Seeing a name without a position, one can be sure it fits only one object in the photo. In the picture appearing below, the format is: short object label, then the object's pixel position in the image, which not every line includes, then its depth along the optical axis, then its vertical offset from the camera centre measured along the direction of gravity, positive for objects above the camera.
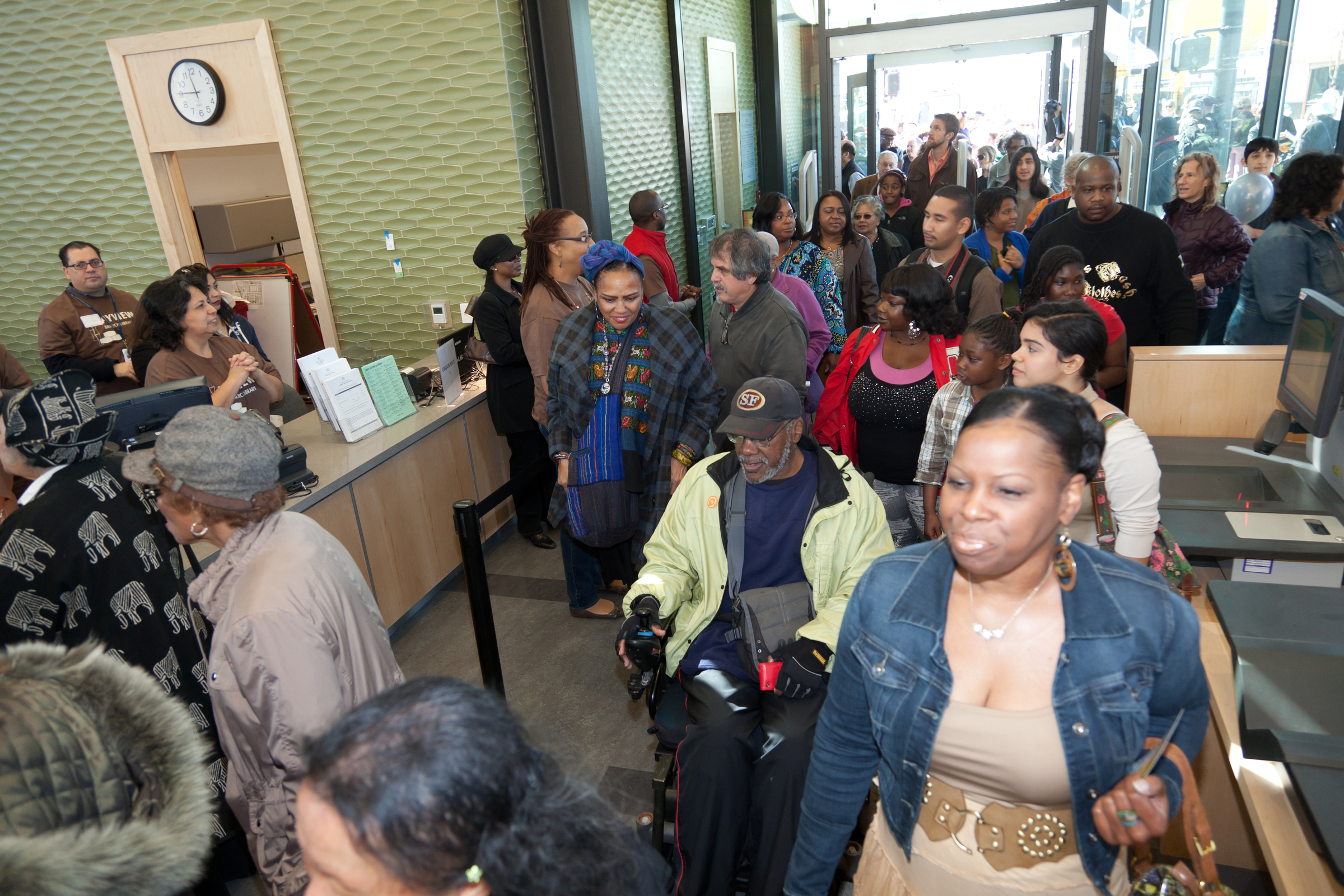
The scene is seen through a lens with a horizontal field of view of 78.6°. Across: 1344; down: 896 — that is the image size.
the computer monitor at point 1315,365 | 2.51 -0.79
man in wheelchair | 2.15 -1.20
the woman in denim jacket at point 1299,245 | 3.64 -0.56
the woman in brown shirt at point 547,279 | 3.85 -0.44
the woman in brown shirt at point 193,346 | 3.53 -0.55
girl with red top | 3.31 -0.62
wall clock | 5.27 +0.75
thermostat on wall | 5.26 -0.74
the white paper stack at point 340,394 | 3.71 -0.84
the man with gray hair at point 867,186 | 6.82 -0.27
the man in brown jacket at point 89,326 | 4.84 -0.57
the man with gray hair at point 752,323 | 3.41 -0.64
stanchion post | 2.53 -1.22
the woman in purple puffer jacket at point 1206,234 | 4.54 -0.60
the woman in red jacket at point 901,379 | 3.05 -0.82
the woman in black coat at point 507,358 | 4.20 -0.84
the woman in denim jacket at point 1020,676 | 1.27 -0.83
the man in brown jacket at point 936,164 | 6.62 -0.13
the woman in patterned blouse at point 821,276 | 4.80 -0.66
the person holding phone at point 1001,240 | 4.59 -0.54
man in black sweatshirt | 3.74 -0.59
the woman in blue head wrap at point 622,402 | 3.25 -0.87
